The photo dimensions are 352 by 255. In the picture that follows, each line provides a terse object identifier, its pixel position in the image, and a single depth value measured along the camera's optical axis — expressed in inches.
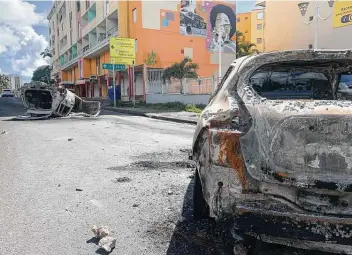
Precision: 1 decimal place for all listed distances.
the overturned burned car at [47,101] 618.8
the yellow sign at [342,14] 975.6
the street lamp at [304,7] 776.9
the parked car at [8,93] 2603.3
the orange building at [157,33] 1149.7
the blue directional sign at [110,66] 1016.2
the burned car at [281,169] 85.9
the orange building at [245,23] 2687.0
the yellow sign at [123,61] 996.6
